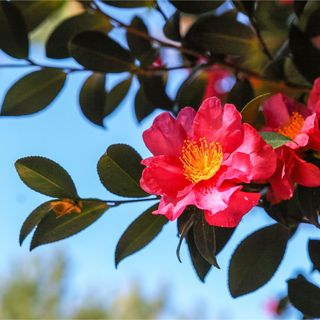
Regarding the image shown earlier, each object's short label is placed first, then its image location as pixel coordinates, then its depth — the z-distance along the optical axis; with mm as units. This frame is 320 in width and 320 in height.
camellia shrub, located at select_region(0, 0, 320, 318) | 615
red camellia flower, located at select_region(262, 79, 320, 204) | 639
